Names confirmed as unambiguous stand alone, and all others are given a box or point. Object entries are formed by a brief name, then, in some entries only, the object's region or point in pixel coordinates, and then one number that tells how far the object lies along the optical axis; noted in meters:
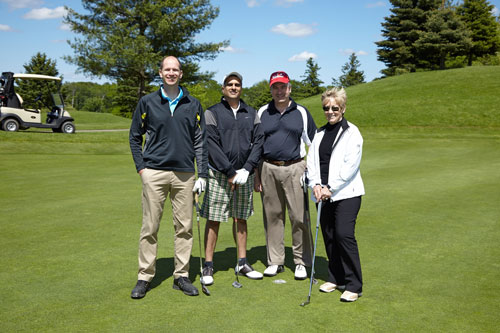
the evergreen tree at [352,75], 81.94
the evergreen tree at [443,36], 46.28
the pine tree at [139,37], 32.84
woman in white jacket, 4.04
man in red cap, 4.63
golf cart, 19.66
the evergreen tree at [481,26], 53.81
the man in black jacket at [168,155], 4.08
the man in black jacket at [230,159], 4.45
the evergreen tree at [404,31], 50.78
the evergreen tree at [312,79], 79.38
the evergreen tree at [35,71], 49.17
